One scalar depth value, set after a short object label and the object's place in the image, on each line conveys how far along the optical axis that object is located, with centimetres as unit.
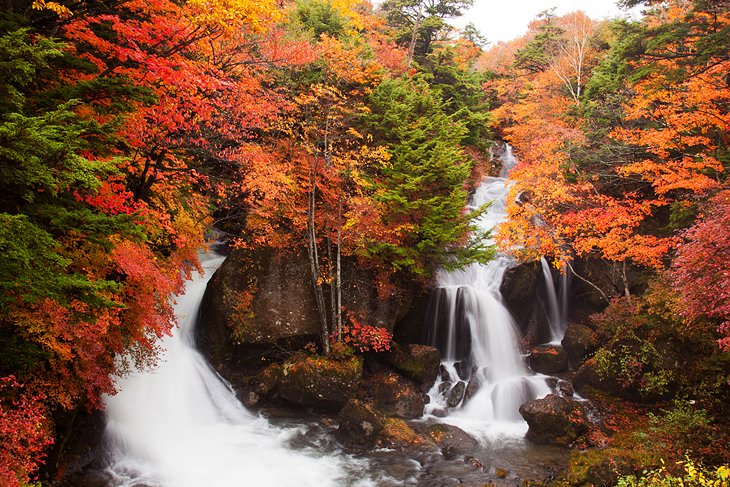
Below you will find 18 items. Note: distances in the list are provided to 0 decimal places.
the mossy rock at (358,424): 1145
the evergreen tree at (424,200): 1409
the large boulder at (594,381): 1334
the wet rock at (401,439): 1118
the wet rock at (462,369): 1548
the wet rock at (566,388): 1404
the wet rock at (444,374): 1512
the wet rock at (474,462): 1046
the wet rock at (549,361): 1559
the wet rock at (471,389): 1432
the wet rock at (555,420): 1147
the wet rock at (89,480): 825
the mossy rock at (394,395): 1334
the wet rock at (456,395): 1409
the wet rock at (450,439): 1117
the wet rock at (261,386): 1322
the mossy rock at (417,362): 1458
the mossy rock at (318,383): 1288
